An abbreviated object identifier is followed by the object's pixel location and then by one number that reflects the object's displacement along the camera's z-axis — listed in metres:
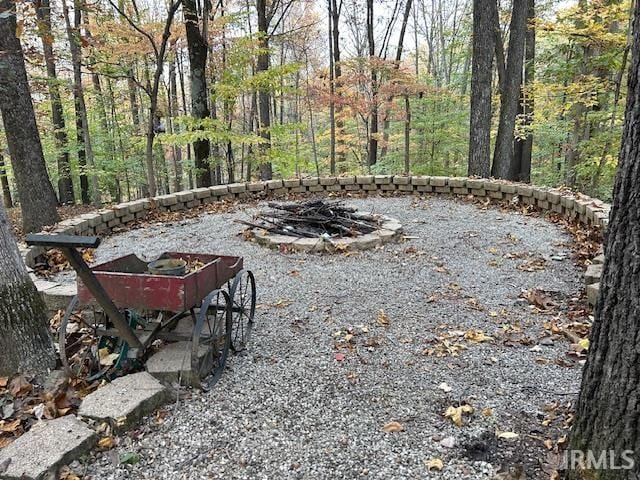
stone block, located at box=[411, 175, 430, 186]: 7.27
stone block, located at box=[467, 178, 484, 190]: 6.84
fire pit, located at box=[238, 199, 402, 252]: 4.77
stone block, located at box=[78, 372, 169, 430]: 2.03
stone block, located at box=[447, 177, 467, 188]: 6.99
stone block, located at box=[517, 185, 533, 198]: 6.23
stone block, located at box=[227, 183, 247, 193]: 7.31
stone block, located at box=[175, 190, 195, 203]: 6.78
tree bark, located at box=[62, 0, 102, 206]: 8.26
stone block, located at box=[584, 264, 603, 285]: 3.31
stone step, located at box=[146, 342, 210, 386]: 2.35
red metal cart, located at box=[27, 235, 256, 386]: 2.28
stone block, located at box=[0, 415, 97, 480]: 1.72
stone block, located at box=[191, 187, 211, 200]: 6.95
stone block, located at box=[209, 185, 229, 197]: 7.14
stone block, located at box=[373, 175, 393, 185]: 7.47
